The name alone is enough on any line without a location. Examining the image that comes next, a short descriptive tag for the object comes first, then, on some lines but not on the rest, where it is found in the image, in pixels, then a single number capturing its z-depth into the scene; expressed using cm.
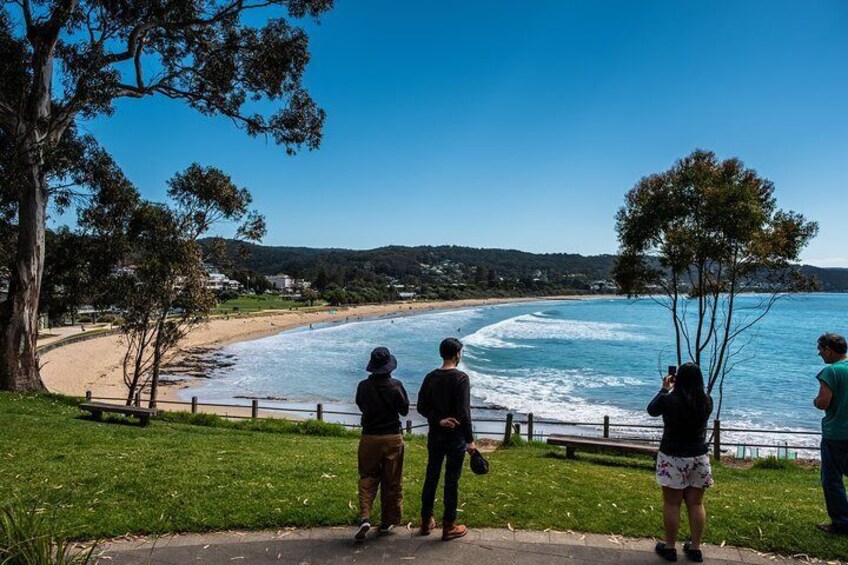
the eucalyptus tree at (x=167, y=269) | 1459
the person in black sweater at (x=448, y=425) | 422
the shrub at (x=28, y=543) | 279
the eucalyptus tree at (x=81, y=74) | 1178
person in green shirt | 456
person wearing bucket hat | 443
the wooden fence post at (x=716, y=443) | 1151
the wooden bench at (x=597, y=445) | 930
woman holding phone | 397
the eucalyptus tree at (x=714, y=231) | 1120
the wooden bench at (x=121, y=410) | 1022
